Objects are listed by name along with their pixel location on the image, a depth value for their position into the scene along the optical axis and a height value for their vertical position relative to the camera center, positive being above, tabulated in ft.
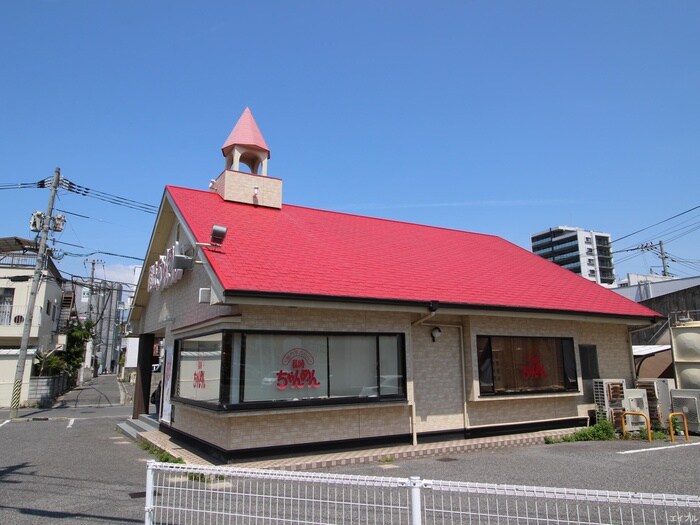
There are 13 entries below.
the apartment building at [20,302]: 93.15 +13.26
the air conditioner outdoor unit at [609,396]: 40.90 -2.20
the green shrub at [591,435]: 37.58 -4.94
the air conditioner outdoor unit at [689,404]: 39.45 -2.83
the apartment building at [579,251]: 349.82 +86.71
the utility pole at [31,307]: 68.76 +8.94
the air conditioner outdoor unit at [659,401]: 41.60 -2.66
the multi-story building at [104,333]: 192.75 +17.26
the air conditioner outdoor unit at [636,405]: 39.86 -2.89
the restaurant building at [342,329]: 29.17 +2.85
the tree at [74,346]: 114.91 +5.88
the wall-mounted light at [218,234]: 30.62 +8.36
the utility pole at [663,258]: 143.58 +31.83
